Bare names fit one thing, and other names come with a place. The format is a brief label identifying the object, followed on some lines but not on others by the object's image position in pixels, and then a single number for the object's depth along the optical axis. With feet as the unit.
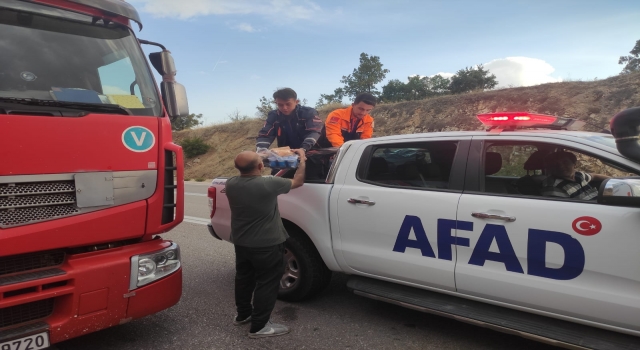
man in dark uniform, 16.89
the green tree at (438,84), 114.83
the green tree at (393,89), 123.65
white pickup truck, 8.36
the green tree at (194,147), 97.19
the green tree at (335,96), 130.53
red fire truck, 8.71
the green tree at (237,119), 104.94
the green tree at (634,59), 102.53
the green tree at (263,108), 107.96
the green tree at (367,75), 123.65
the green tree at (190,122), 146.46
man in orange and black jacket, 17.57
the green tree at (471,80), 100.99
